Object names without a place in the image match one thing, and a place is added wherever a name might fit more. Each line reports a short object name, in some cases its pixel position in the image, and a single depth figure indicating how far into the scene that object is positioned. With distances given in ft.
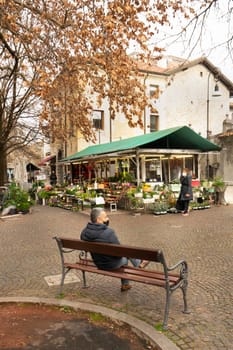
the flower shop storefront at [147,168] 44.75
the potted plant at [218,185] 48.47
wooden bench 11.75
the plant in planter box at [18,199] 47.70
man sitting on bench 13.96
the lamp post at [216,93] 55.06
